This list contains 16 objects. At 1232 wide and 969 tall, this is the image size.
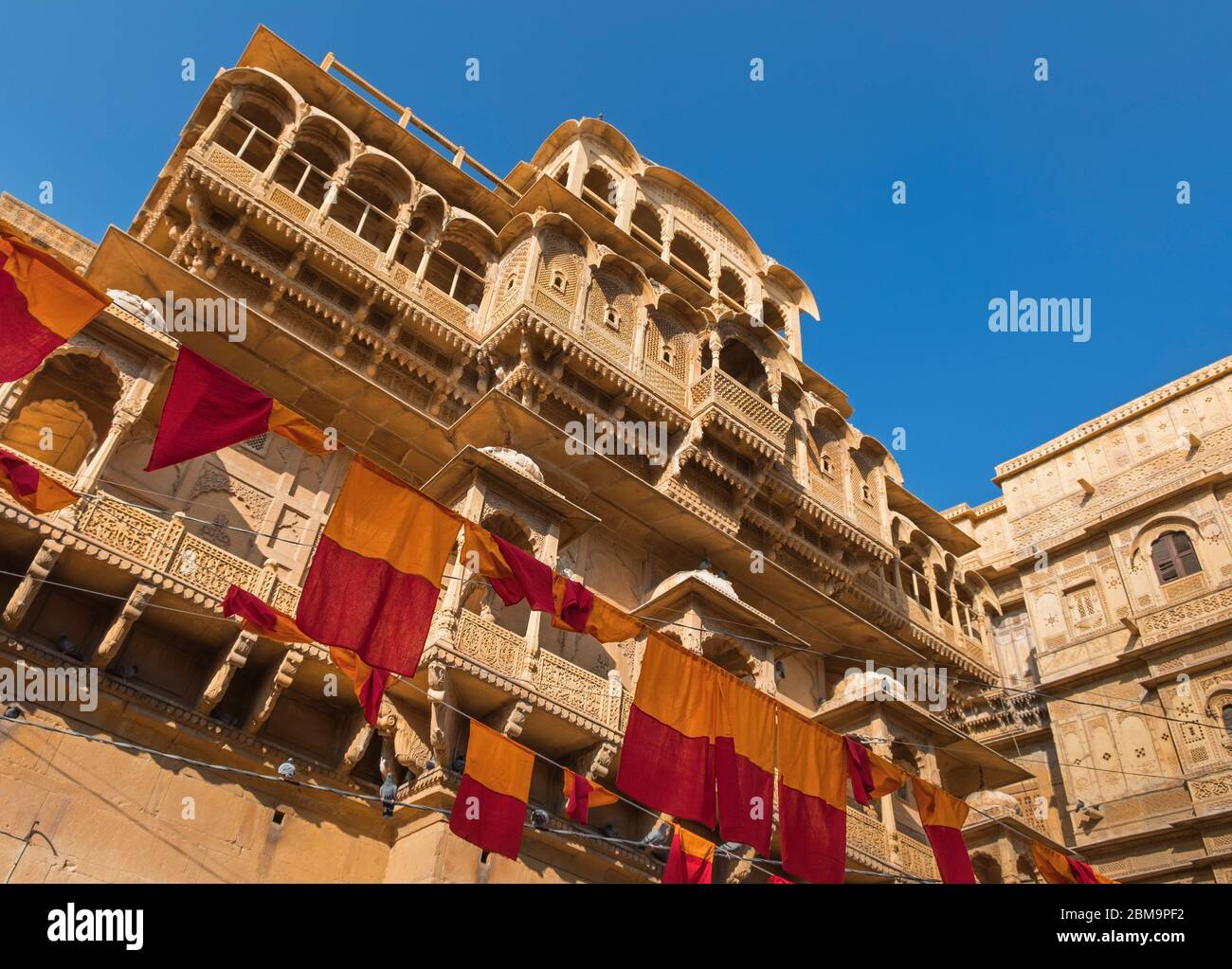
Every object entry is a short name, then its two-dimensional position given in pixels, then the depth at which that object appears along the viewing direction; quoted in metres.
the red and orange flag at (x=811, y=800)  11.34
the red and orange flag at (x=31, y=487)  8.89
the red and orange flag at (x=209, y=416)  8.62
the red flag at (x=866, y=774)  12.50
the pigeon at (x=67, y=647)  10.31
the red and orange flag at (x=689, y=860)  11.23
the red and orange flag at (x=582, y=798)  11.32
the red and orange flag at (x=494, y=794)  9.80
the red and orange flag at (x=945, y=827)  13.46
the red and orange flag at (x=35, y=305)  8.36
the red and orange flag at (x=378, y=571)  8.87
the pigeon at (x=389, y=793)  10.51
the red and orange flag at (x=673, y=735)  10.18
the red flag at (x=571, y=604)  10.45
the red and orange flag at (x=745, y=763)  10.44
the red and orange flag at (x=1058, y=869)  15.18
